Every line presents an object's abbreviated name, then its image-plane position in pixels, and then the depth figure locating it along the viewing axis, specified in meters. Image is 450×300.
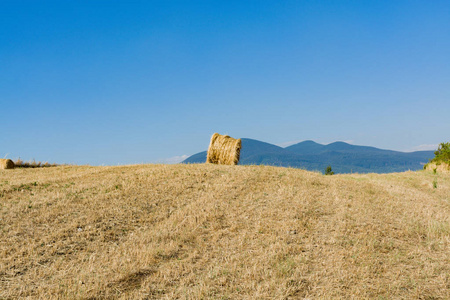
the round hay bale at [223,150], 21.78
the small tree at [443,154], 33.38
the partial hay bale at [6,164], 27.40
